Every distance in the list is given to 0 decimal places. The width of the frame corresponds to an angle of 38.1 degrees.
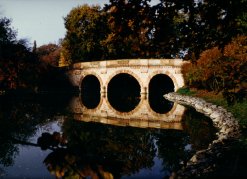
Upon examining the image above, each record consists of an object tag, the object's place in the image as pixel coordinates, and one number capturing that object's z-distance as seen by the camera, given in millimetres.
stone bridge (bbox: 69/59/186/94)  41844
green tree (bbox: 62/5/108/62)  50625
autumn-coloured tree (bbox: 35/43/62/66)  73412
